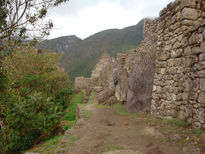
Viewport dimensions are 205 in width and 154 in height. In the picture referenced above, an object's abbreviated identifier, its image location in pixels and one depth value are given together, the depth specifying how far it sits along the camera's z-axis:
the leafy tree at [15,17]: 4.80
